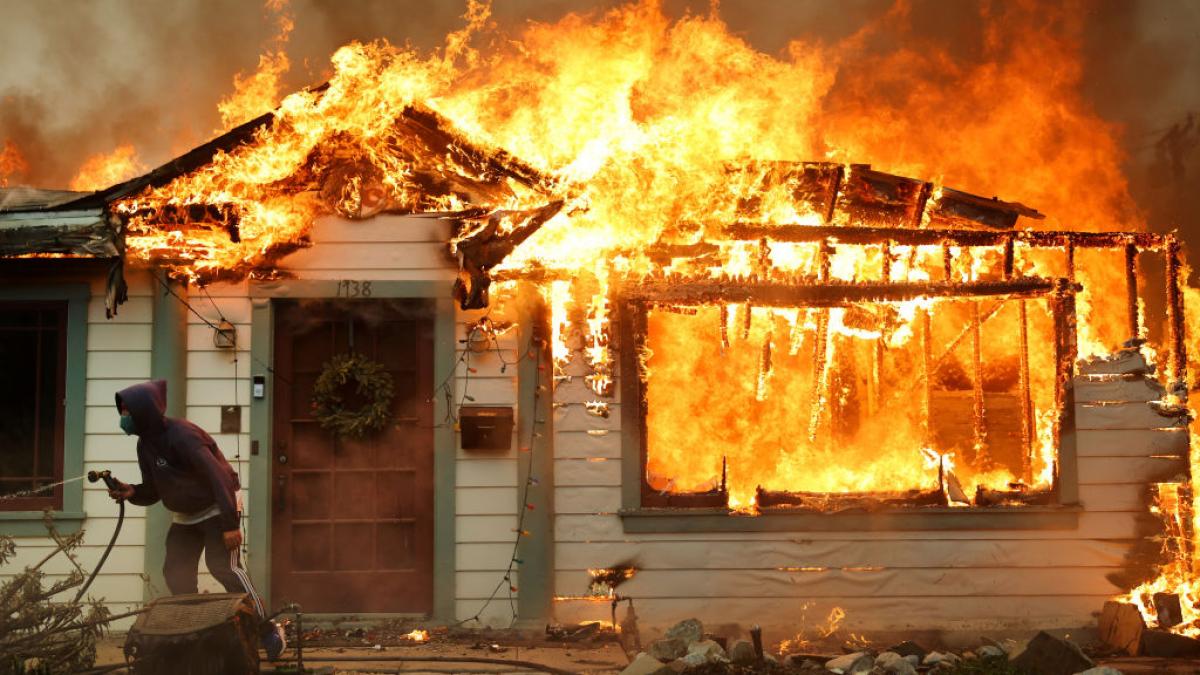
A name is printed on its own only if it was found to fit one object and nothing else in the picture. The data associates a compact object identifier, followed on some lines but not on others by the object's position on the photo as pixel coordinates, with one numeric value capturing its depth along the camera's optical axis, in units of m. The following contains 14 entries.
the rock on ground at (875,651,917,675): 6.79
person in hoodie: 6.45
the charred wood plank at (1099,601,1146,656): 7.62
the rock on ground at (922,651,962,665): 7.23
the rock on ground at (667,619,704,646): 7.43
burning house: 8.03
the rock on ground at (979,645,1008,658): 7.24
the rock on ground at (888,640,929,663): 7.52
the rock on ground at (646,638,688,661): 7.19
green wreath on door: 8.18
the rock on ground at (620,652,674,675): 6.34
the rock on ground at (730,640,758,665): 6.97
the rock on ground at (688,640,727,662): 6.82
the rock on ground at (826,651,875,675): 6.95
